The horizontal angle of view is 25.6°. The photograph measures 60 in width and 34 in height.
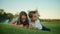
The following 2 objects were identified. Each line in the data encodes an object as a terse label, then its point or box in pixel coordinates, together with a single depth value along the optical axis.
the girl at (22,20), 1.65
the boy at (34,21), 1.63
